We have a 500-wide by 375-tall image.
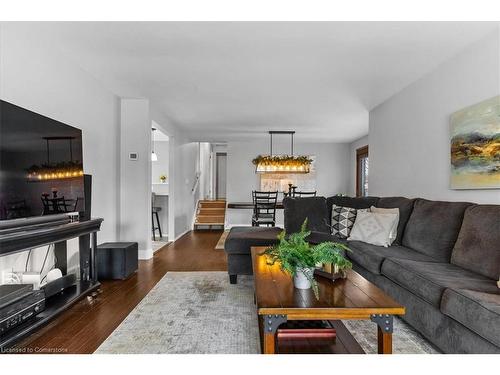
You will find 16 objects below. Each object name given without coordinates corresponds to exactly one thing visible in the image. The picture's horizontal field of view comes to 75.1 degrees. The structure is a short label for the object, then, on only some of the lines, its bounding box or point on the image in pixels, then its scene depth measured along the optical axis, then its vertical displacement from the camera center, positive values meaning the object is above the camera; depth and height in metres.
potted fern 1.84 -0.44
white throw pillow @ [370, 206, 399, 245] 3.30 -0.31
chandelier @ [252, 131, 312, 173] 7.11 +0.44
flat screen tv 2.15 +0.14
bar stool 6.85 -0.59
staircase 8.40 -0.83
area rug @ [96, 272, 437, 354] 2.03 -1.03
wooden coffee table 1.54 -0.60
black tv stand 1.97 -0.60
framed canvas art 2.60 +0.32
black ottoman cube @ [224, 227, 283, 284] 3.37 -0.71
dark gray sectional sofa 1.68 -0.61
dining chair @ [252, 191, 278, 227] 6.48 -0.67
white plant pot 1.84 -0.55
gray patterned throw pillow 3.81 -0.45
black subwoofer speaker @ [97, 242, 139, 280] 3.62 -0.89
